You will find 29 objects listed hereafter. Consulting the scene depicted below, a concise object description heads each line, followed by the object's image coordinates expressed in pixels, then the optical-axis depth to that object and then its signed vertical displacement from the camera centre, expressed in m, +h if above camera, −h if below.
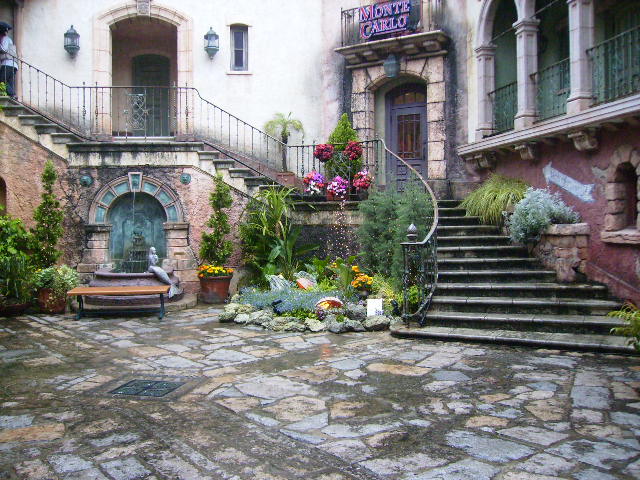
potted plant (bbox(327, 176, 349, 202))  11.43 +0.96
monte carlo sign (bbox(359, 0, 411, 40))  12.59 +4.73
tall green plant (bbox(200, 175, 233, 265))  10.97 +0.18
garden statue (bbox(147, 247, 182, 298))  9.80 -0.53
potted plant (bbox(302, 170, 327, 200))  11.95 +1.13
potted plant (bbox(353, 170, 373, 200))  11.42 +1.07
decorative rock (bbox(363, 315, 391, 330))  8.02 -1.13
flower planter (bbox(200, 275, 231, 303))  10.80 -0.88
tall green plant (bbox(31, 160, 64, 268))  10.27 +0.24
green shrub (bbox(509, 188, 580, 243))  8.80 +0.35
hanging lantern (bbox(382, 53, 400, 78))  12.71 +3.70
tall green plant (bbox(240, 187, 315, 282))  10.90 +0.08
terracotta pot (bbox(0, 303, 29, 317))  9.48 -1.09
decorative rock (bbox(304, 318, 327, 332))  8.05 -1.17
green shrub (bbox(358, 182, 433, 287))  9.20 +0.24
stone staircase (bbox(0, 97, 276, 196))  10.95 +1.70
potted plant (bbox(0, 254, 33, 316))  9.50 -0.71
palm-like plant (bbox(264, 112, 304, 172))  13.49 +2.58
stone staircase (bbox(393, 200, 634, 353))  7.03 -0.85
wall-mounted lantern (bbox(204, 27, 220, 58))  13.52 +4.50
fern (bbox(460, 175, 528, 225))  9.87 +0.69
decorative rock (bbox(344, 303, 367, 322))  8.38 -1.04
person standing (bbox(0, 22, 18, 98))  12.22 +3.70
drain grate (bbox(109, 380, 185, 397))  5.23 -1.33
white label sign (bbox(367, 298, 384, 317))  8.41 -0.96
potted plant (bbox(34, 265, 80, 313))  9.73 -0.80
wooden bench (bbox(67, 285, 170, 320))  9.00 -0.78
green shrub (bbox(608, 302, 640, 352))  5.34 -0.82
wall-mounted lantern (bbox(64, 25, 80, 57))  13.30 +4.47
